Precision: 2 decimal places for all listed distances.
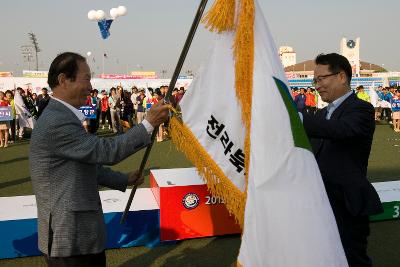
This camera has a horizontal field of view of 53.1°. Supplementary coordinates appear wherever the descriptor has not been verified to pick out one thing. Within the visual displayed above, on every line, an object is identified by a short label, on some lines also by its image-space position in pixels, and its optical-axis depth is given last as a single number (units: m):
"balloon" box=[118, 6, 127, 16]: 16.61
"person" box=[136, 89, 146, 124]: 13.53
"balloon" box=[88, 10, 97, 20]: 16.12
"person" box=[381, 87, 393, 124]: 17.41
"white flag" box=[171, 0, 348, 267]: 1.97
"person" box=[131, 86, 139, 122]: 17.00
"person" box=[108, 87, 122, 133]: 14.14
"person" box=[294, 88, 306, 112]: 14.35
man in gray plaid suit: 1.87
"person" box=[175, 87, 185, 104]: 11.84
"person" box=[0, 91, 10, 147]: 11.24
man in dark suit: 2.45
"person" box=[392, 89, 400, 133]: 14.04
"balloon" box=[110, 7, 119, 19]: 16.61
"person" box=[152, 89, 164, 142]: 11.97
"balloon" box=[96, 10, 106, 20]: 16.14
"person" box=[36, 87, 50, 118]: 12.16
